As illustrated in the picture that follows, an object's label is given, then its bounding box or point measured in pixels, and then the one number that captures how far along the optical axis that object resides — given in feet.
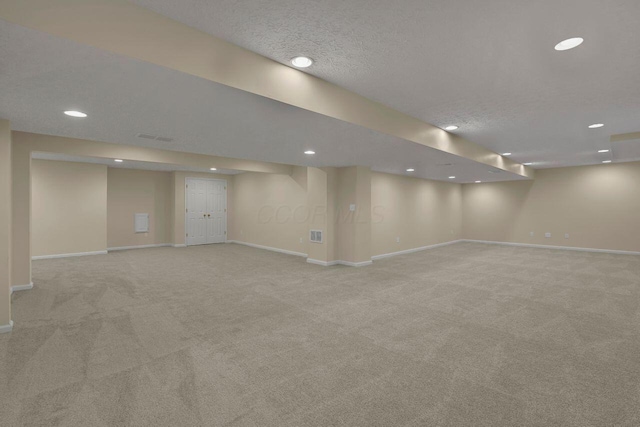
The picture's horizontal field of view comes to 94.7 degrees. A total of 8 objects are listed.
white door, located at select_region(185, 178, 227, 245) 33.42
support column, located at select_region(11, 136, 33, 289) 15.28
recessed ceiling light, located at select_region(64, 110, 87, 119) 10.37
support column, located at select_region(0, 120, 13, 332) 10.58
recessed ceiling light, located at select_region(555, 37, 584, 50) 7.15
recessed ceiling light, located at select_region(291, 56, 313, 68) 8.09
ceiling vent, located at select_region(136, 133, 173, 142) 13.67
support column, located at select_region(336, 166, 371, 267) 22.91
